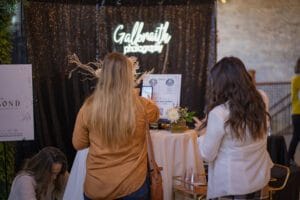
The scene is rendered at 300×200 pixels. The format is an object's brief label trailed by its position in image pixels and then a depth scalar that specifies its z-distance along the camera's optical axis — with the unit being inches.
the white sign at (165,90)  176.6
